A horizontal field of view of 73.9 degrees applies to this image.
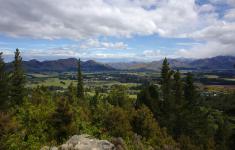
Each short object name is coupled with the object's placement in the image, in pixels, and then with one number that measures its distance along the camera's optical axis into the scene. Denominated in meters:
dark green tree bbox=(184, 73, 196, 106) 43.44
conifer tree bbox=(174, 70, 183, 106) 43.57
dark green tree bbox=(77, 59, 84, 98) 60.64
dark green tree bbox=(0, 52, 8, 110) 30.86
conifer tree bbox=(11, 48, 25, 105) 37.93
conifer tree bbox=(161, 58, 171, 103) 43.01
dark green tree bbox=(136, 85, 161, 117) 41.00
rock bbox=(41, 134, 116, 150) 13.54
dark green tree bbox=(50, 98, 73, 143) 20.09
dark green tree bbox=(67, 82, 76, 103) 45.62
